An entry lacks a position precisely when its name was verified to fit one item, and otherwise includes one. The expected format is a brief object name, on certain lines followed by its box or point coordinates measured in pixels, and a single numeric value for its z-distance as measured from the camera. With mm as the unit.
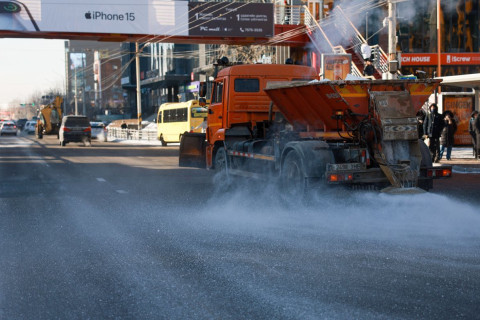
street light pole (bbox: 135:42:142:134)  51003
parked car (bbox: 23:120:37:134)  86500
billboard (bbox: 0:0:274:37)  35125
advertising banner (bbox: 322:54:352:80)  24672
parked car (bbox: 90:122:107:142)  56219
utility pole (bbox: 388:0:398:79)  22562
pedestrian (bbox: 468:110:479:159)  23070
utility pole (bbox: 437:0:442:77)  30227
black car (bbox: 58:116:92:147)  43812
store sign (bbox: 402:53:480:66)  38656
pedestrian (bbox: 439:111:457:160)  23048
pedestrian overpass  34906
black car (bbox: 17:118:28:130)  107906
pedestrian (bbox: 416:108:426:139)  22567
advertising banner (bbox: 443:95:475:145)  28359
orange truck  11211
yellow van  42844
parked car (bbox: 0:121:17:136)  77125
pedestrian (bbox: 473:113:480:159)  22703
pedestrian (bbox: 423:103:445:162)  21938
